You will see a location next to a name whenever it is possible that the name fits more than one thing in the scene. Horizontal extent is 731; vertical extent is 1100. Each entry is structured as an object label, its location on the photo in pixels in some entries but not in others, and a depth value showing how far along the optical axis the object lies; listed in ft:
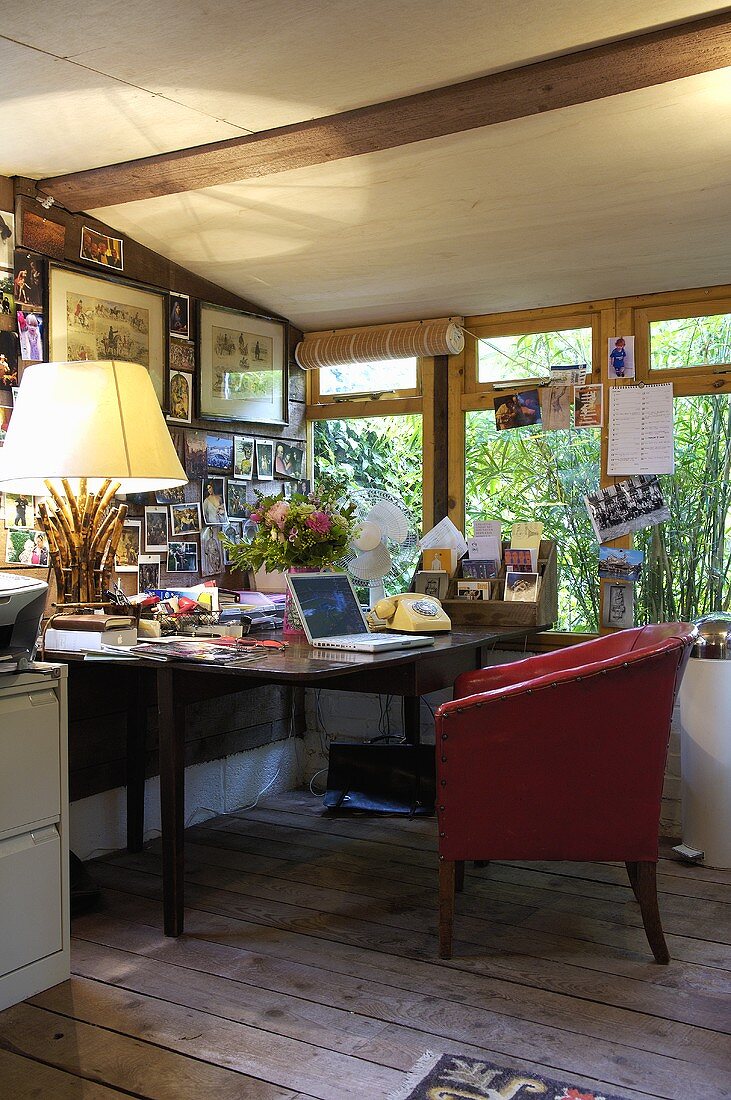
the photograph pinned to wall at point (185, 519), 12.10
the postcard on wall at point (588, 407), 12.44
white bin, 10.68
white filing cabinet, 7.45
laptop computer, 9.73
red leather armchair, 8.01
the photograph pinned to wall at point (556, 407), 12.62
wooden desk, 8.36
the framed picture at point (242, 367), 12.62
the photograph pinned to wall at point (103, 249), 10.84
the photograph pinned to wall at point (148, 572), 11.69
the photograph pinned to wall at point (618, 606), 12.26
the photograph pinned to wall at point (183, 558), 12.05
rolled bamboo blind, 13.07
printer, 7.29
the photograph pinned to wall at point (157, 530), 11.73
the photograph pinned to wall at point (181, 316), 12.09
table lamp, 9.28
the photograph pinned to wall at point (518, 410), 12.83
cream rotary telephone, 10.84
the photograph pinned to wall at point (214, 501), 12.66
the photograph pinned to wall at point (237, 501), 13.05
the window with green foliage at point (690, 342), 11.86
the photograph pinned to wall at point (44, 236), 10.10
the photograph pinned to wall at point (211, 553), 12.57
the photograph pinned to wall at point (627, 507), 12.10
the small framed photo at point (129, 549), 11.42
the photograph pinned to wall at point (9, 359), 9.92
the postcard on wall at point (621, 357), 12.24
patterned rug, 6.16
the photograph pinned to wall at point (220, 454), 12.75
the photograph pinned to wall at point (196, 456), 12.38
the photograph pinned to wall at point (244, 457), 13.20
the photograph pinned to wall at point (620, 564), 12.21
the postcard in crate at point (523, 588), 11.98
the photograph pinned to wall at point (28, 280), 10.08
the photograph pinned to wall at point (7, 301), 9.95
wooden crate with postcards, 11.89
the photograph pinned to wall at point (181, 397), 12.07
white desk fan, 12.28
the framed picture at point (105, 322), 10.51
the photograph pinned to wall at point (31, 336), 10.12
